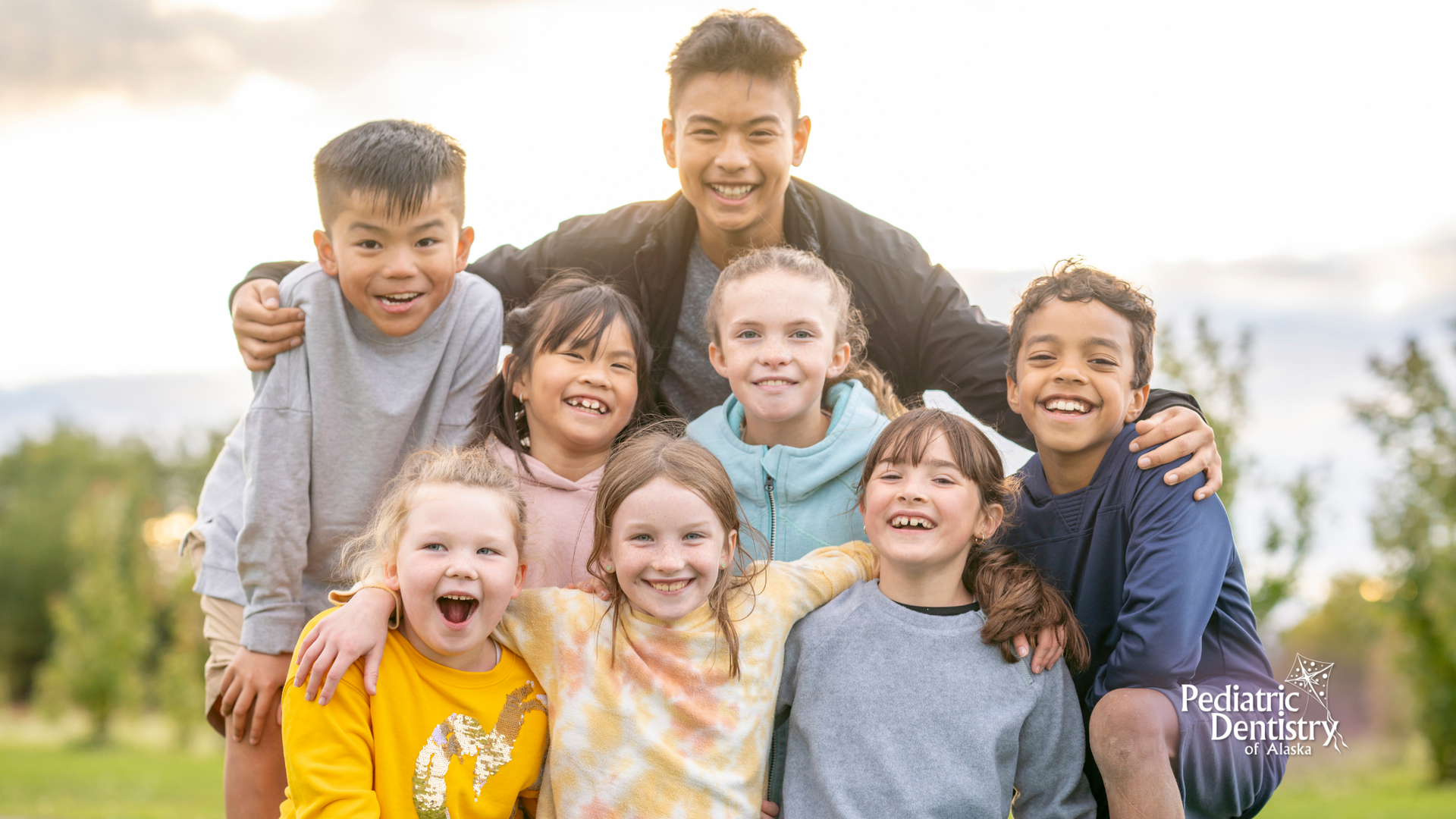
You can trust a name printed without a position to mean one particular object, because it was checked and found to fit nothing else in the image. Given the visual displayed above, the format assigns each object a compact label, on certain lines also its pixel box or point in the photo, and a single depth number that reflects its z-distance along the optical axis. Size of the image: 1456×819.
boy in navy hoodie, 2.77
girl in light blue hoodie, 3.23
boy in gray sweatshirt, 3.31
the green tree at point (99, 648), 25.97
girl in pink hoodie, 3.29
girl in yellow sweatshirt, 2.57
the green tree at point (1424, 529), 20.92
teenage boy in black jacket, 4.02
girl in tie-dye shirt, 2.70
